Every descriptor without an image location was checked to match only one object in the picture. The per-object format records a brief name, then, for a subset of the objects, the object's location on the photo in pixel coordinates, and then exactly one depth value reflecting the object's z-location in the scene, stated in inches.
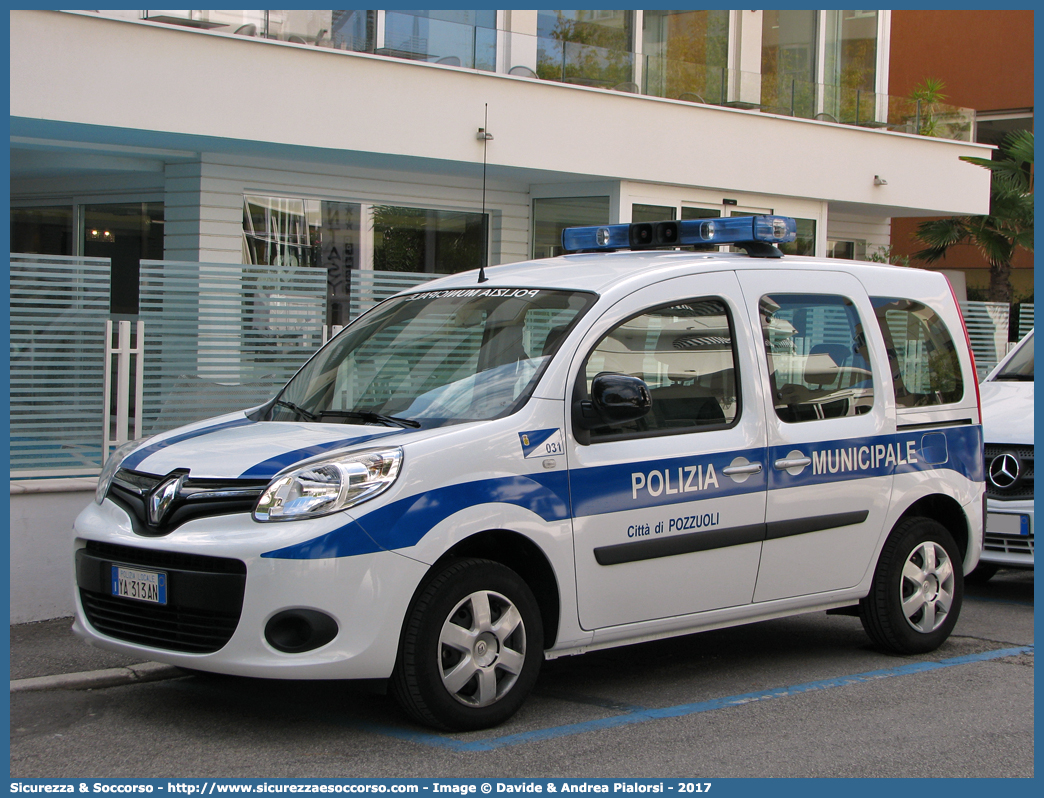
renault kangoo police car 173.6
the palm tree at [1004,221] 864.3
